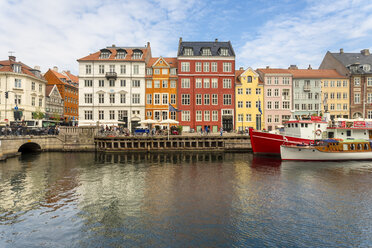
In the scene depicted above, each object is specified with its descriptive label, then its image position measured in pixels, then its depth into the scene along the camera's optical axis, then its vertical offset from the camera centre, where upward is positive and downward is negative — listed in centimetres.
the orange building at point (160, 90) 4894 +816
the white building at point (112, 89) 4803 +818
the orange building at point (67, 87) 6788 +1261
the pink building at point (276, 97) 5166 +689
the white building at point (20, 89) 4803 +843
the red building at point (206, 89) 4916 +843
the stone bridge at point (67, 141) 3688 -256
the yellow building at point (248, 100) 5053 +608
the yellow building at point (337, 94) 5241 +770
